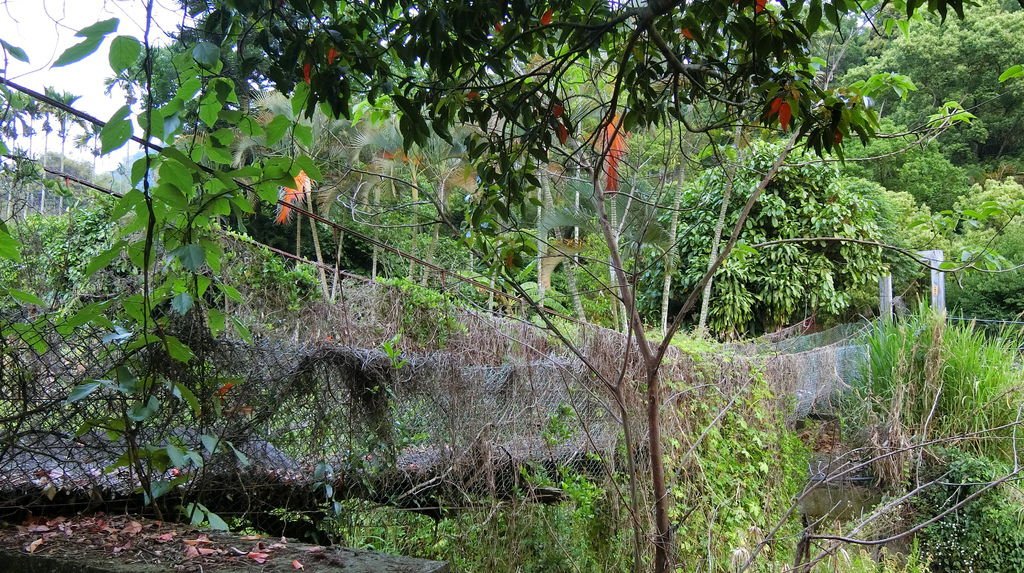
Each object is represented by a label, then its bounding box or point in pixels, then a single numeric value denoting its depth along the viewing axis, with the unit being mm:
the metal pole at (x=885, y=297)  7705
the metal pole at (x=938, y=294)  7273
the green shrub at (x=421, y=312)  5082
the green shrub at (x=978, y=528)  5555
